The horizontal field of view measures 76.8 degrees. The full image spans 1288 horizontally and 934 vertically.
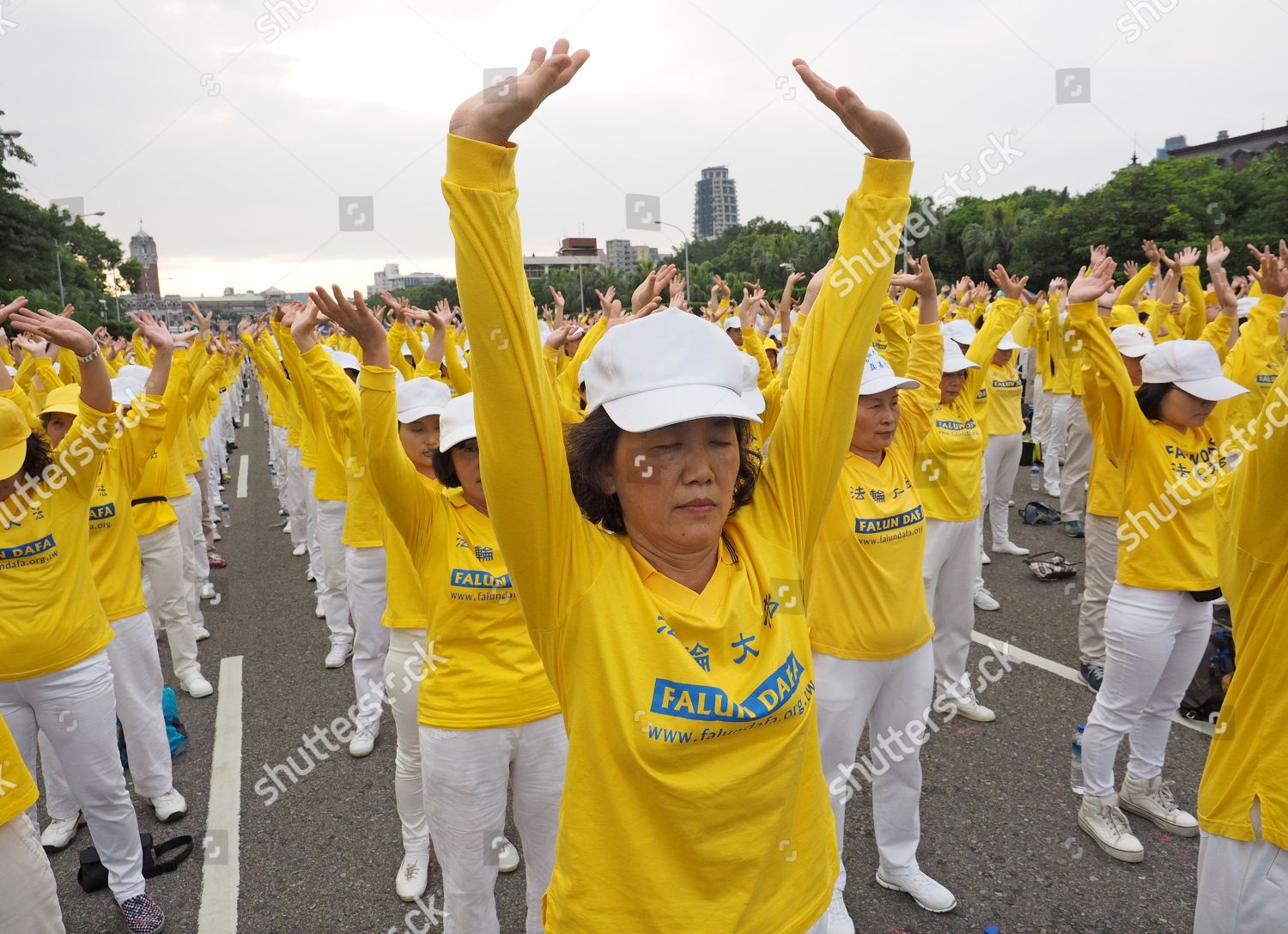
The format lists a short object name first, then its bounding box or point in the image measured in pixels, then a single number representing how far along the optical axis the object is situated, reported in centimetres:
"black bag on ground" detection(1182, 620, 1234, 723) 497
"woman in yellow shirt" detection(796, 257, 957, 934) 340
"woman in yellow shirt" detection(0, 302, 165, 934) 334
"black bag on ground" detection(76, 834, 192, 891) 401
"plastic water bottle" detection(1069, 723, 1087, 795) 435
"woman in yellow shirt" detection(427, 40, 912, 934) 154
